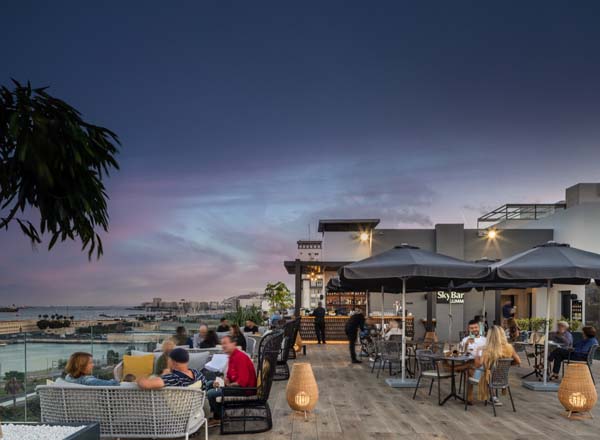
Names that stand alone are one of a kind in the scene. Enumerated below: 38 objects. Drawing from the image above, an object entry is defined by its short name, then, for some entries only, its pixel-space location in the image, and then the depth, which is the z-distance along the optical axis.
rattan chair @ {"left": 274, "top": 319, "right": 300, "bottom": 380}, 10.38
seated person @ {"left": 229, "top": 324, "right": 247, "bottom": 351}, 8.71
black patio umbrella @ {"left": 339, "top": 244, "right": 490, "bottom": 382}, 8.68
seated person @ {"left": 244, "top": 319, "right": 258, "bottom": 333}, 14.06
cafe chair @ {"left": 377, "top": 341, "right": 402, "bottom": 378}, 10.11
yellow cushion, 7.46
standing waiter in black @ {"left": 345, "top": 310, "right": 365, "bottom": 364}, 13.34
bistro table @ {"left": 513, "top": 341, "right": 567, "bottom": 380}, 10.39
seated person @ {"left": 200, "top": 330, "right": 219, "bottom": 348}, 9.41
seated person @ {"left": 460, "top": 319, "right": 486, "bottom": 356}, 7.90
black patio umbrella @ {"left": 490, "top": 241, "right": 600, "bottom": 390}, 8.41
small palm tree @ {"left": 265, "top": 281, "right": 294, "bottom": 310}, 22.61
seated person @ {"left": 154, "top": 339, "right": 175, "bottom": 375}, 6.53
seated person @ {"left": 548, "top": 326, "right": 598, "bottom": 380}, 9.59
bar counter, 19.16
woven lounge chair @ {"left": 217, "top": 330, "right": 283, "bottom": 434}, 6.11
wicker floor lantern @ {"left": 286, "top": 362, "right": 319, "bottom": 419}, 6.78
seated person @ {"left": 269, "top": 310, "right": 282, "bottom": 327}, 15.67
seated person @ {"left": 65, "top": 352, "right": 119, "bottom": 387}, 5.16
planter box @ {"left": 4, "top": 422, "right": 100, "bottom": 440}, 3.75
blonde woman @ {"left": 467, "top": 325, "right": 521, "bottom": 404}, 7.20
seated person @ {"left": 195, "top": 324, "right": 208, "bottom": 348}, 9.88
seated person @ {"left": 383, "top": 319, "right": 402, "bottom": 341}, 12.34
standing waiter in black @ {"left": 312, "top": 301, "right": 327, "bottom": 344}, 18.03
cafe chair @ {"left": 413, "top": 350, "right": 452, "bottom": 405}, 7.73
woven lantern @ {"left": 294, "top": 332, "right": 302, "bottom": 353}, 14.74
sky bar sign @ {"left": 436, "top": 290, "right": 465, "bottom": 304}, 20.17
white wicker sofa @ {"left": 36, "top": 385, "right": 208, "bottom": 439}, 4.89
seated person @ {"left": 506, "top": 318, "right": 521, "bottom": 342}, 13.47
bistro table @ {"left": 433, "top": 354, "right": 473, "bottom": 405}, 7.60
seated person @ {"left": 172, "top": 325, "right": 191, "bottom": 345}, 9.06
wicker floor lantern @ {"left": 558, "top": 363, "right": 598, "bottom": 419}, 6.83
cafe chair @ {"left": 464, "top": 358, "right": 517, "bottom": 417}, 7.11
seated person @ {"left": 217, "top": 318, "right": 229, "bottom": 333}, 12.24
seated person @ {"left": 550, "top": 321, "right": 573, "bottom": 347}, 10.50
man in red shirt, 6.20
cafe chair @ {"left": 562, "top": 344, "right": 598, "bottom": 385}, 9.39
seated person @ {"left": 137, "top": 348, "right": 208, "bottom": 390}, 5.33
